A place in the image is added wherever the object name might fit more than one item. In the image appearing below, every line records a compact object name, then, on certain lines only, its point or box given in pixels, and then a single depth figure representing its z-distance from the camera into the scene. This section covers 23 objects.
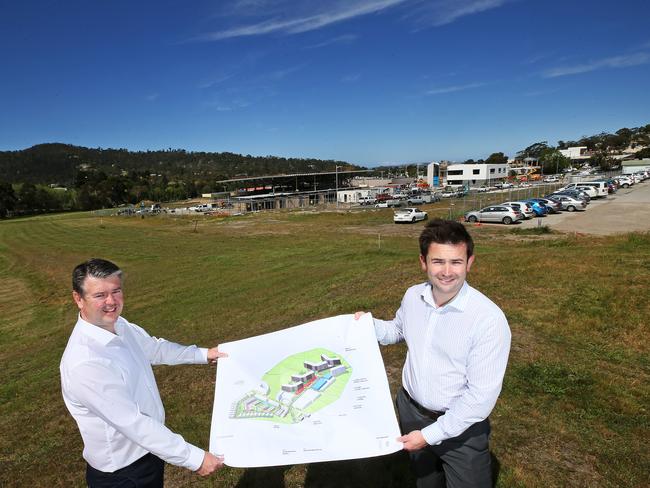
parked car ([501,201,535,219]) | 31.59
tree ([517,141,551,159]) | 183.50
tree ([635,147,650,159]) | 117.93
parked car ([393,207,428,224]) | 36.84
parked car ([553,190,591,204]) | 36.56
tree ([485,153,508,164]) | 168.21
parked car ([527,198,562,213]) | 34.91
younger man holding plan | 2.32
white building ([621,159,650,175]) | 95.49
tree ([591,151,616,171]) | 121.83
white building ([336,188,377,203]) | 80.06
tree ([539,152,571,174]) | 125.25
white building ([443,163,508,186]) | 109.69
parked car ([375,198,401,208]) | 54.95
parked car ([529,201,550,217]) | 32.53
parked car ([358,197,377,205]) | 66.20
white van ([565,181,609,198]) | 45.00
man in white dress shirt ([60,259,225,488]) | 2.21
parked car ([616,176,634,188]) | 58.83
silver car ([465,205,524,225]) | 29.91
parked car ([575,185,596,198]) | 44.02
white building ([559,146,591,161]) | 162.12
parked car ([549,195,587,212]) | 35.47
